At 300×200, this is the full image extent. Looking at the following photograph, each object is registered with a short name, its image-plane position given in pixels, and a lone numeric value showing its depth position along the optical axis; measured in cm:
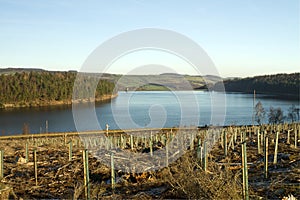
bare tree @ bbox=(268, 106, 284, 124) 3850
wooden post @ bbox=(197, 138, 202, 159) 788
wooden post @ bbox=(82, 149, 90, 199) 614
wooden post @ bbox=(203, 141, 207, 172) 696
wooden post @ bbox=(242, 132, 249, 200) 526
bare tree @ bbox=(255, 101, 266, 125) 4070
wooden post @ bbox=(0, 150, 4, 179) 890
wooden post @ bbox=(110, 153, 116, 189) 704
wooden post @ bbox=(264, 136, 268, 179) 744
